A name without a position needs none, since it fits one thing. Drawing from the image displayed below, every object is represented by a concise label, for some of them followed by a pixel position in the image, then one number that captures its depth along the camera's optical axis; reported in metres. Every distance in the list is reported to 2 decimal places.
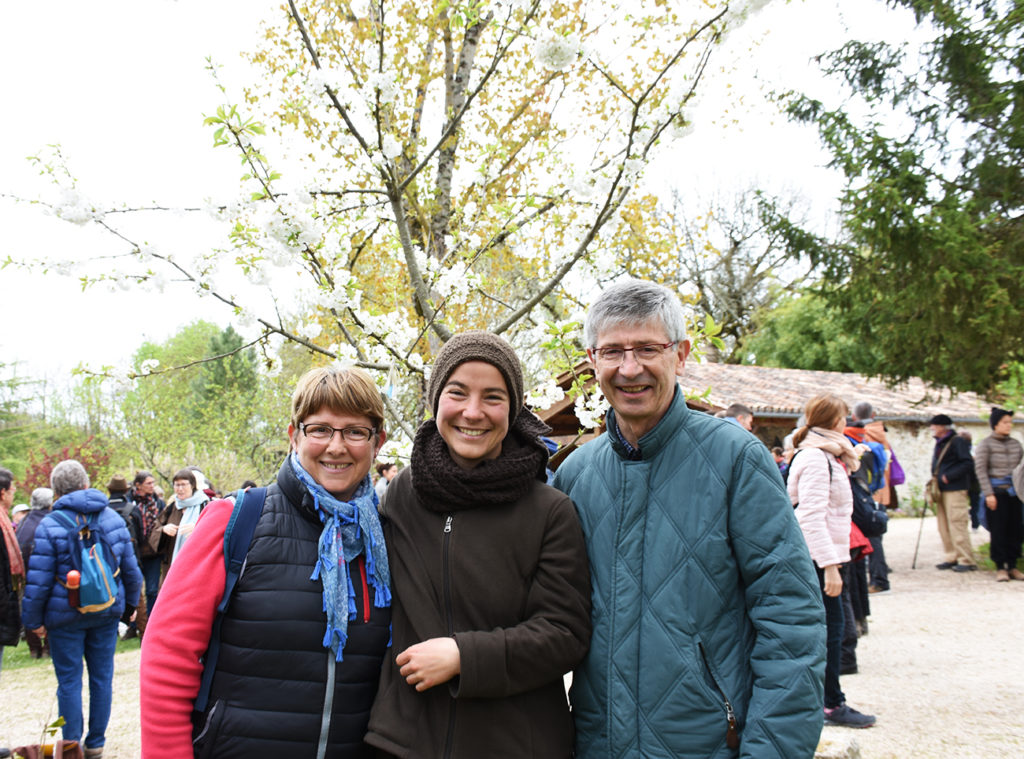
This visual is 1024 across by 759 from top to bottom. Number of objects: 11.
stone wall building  19.56
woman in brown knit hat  1.79
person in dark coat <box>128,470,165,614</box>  8.80
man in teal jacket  1.75
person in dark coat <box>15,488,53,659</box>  7.36
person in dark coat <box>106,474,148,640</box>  8.45
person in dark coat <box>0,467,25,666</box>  5.31
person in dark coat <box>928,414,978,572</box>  9.89
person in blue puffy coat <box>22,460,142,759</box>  4.95
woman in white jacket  4.55
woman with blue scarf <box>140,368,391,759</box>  1.81
